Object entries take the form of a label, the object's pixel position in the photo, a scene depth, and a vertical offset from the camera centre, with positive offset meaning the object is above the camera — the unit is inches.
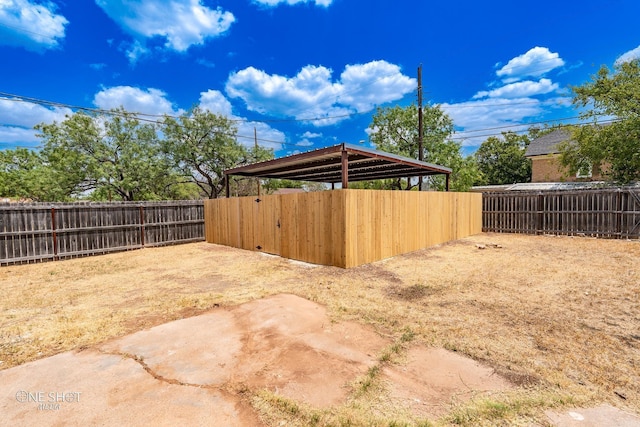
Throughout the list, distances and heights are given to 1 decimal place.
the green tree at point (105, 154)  576.1 +118.3
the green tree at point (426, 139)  681.5 +161.8
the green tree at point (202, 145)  673.0 +150.8
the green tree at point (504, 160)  1043.3 +152.0
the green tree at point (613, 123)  517.0 +145.0
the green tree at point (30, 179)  574.9 +74.7
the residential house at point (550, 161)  700.7 +101.2
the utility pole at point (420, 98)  553.6 +206.1
